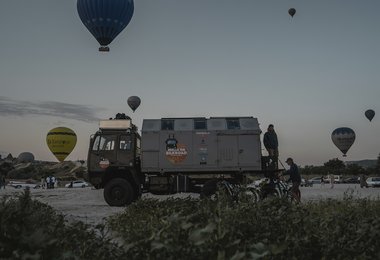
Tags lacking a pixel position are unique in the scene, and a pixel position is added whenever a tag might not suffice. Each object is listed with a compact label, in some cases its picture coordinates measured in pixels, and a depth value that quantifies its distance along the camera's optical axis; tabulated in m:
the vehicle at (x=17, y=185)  69.74
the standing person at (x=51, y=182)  53.31
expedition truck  18.91
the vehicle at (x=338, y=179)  79.19
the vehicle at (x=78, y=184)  70.69
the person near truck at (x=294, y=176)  16.91
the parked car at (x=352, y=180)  80.88
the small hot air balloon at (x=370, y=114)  55.50
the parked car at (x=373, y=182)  55.50
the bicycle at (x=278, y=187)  16.95
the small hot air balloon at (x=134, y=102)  38.50
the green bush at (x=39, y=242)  3.41
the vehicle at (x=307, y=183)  64.12
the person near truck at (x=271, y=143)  18.66
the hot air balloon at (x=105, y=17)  26.14
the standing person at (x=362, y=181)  49.55
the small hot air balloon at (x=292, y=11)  42.09
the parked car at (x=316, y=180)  76.83
